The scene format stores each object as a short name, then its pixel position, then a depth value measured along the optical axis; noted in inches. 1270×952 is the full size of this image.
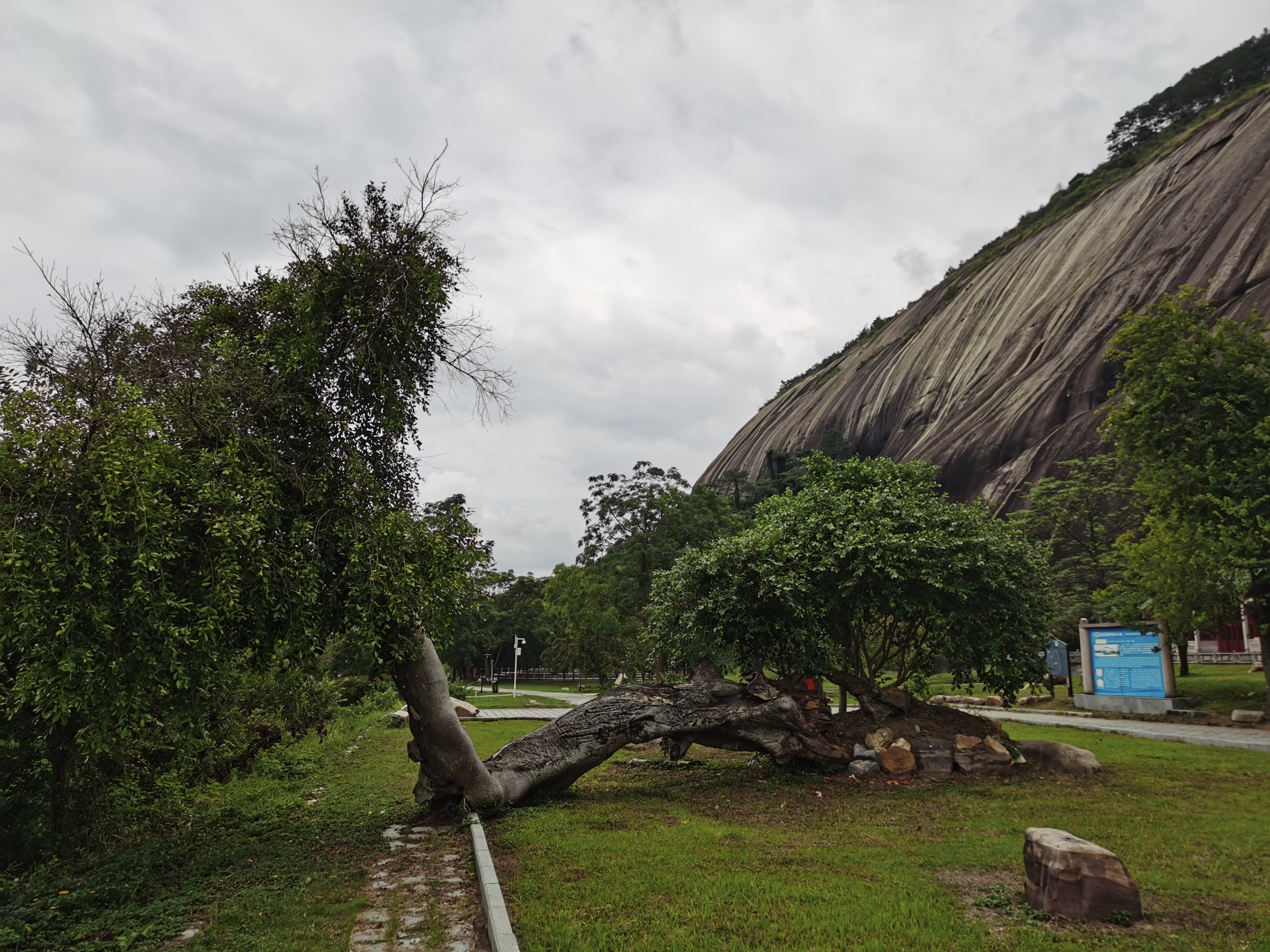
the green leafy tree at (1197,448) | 624.7
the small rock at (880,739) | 441.1
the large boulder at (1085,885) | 201.8
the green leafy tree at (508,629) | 1737.2
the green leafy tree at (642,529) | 1211.9
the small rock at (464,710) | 866.1
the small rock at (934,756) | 429.7
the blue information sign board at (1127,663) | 770.2
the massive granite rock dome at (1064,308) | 1422.2
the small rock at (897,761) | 430.3
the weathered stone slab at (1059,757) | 419.2
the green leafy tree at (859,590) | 439.5
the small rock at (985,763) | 424.8
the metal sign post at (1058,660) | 977.5
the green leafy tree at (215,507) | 215.8
